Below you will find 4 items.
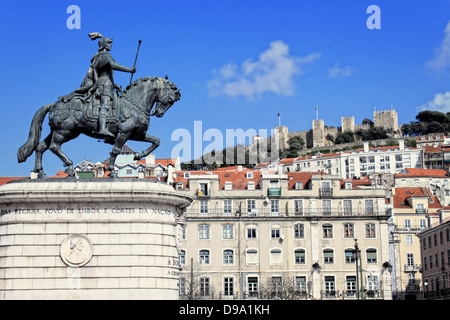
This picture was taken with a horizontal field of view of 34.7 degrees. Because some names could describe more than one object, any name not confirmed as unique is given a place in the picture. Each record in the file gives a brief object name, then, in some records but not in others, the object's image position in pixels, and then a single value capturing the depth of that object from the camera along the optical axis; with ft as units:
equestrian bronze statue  69.46
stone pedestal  63.52
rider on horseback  68.95
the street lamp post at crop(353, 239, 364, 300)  121.08
